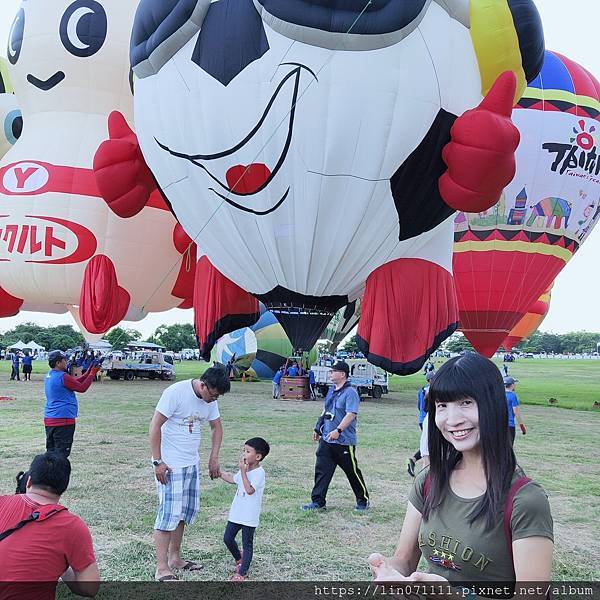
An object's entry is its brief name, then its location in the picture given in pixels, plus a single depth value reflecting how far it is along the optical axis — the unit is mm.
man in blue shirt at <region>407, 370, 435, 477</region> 5464
